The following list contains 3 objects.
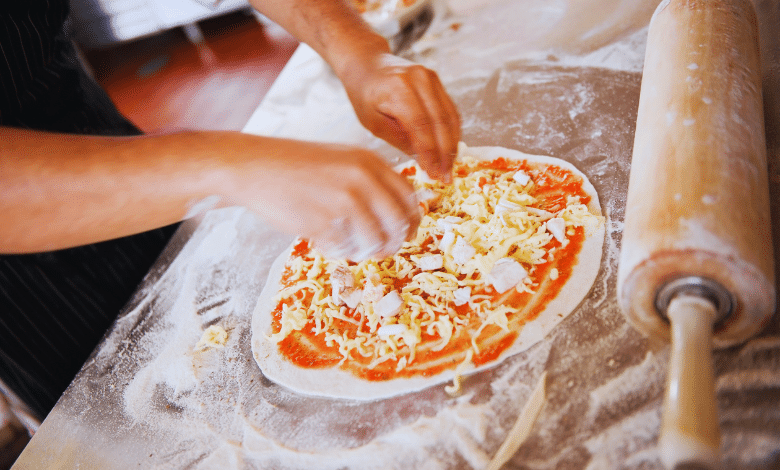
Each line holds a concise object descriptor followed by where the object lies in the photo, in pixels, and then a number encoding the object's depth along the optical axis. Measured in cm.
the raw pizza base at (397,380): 70
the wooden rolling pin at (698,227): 55
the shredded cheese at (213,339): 82
